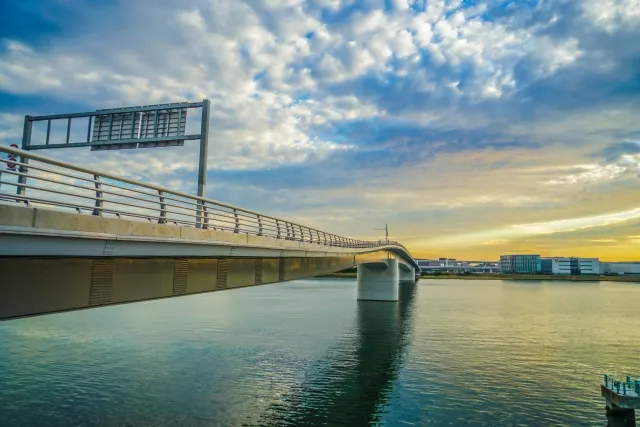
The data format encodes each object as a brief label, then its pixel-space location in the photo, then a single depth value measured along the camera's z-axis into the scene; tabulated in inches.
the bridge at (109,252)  392.2
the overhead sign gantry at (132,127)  986.1
